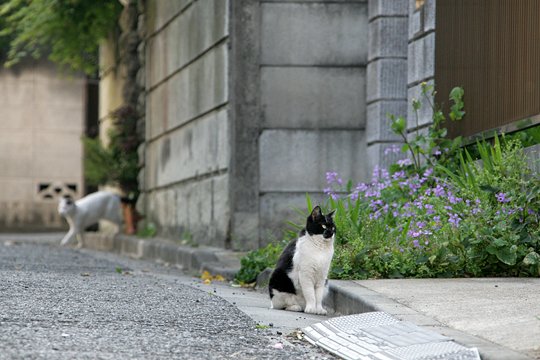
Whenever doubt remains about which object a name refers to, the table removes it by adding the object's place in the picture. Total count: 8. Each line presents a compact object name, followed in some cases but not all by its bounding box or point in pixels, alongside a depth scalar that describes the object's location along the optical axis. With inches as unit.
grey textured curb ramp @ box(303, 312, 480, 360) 346.1
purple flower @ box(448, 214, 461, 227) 552.3
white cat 1134.9
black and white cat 496.4
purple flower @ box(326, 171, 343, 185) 663.5
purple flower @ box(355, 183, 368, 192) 652.8
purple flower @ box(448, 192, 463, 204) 566.8
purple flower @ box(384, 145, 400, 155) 684.5
